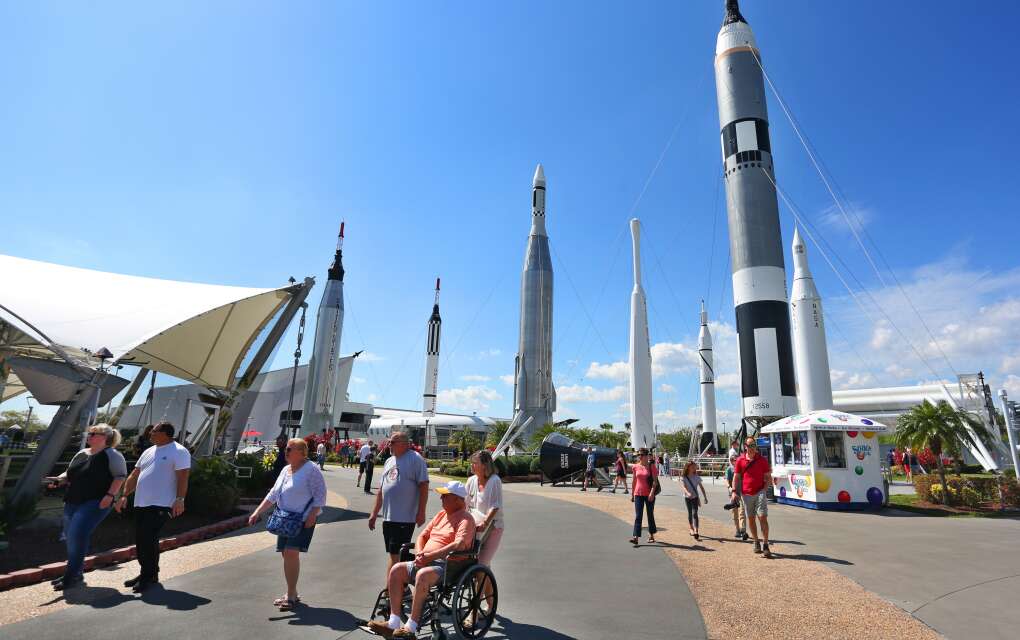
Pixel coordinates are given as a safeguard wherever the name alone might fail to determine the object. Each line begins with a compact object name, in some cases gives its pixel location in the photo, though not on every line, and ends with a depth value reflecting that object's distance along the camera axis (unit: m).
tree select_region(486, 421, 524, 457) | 36.53
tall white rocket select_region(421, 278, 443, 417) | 59.03
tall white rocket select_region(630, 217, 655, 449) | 31.12
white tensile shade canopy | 9.62
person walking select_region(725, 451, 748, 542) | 9.20
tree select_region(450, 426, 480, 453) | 37.72
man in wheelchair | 3.93
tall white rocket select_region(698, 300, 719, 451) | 45.81
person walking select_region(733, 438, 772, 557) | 8.25
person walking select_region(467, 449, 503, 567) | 4.73
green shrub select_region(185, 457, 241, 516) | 9.36
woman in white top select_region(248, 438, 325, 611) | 4.90
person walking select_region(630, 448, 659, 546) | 8.91
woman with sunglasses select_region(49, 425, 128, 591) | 5.49
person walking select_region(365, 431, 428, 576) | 5.00
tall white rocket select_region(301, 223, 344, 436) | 48.59
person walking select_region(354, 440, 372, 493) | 17.19
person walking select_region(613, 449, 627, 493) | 19.78
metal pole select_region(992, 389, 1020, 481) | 15.75
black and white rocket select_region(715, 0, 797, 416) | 23.69
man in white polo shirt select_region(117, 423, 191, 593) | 5.50
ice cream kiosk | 14.30
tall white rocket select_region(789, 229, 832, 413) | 27.05
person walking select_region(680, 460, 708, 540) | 9.46
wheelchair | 4.06
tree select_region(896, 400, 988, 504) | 17.08
